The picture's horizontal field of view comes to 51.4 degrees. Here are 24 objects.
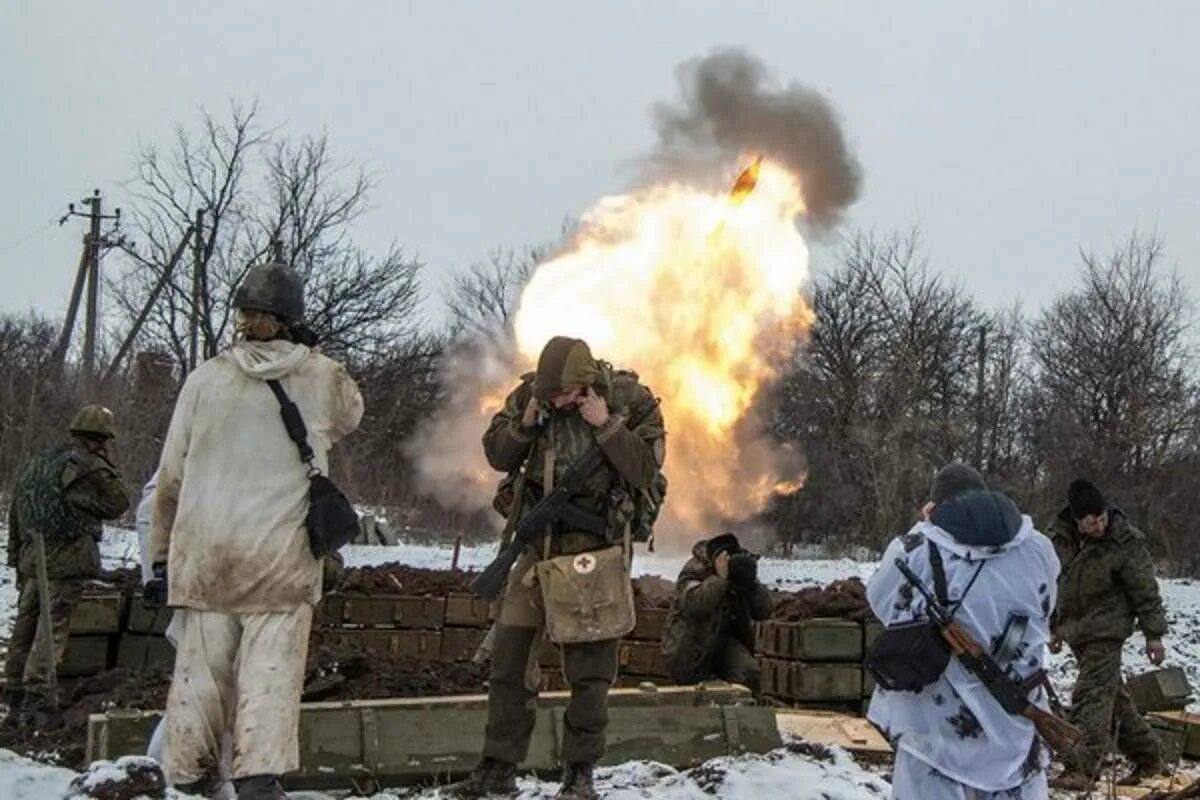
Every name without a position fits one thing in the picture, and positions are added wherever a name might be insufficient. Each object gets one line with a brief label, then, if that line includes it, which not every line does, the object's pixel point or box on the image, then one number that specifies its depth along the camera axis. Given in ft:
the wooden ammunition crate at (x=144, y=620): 35.17
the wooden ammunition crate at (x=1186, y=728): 31.81
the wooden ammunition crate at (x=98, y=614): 34.47
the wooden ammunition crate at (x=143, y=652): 35.01
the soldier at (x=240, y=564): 15.98
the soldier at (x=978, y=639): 14.65
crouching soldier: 32.17
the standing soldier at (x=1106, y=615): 28.09
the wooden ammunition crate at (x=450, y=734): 19.45
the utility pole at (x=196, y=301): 90.74
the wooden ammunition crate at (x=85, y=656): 34.60
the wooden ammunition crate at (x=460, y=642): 39.63
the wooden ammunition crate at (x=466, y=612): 39.83
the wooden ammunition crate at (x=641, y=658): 39.02
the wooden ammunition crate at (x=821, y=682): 35.17
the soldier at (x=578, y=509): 18.10
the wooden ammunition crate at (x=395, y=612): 39.37
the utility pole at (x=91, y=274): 109.70
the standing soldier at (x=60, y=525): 30.50
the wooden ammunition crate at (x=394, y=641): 38.91
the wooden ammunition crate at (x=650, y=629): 39.32
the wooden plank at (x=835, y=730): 23.47
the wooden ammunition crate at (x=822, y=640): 35.24
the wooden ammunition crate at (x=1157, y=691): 34.96
